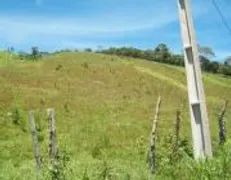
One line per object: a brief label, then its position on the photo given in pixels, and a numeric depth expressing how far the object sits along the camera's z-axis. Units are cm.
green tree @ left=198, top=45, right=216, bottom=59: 7451
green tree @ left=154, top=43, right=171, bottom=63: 5662
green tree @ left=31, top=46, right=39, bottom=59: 4187
